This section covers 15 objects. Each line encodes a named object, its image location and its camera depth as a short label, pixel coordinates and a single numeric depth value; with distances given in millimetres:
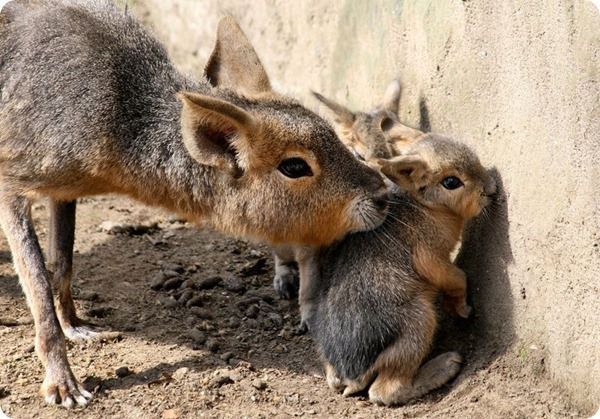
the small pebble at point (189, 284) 14250
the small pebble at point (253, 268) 14797
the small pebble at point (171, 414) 11048
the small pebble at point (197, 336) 12727
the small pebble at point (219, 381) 11625
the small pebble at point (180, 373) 11812
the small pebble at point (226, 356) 12242
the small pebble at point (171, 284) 14234
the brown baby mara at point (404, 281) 11172
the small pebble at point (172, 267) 14781
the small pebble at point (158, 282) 14273
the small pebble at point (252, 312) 13398
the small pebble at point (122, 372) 11883
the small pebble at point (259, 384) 11586
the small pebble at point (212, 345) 12516
